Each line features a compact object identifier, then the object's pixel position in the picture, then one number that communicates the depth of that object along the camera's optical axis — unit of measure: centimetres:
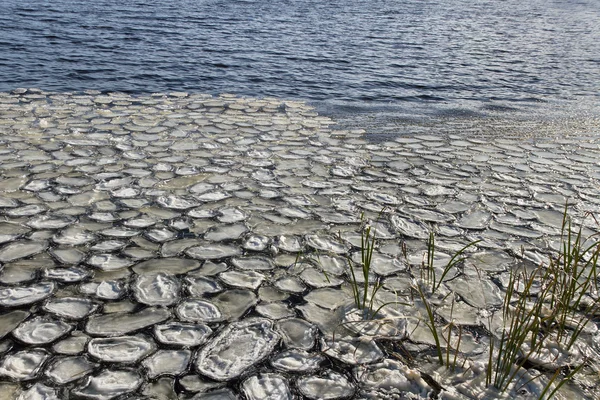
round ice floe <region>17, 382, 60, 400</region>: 205
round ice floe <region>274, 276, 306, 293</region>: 285
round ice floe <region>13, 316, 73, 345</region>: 237
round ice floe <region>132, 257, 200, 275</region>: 295
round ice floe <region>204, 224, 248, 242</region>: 336
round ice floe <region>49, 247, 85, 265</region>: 300
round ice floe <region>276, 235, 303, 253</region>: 327
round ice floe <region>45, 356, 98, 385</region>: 215
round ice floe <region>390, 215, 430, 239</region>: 354
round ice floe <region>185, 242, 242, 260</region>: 314
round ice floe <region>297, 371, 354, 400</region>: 214
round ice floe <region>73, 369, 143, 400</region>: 208
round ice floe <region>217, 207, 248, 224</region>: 360
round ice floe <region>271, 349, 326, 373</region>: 228
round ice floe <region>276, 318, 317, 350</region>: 243
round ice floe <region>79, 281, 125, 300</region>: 271
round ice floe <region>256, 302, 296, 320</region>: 262
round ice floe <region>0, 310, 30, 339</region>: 241
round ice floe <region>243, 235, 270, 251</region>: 326
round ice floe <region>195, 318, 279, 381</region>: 225
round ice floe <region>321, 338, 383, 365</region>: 235
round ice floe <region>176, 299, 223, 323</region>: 257
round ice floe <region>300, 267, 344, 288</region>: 291
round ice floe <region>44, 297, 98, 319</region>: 254
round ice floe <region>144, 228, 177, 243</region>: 330
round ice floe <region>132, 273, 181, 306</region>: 269
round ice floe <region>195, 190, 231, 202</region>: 394
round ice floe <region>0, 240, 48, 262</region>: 302
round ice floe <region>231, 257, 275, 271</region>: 304
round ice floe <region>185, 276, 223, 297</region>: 278
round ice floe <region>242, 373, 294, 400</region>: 212
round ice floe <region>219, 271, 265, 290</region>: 286
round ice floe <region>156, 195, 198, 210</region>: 378
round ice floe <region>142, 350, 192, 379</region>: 222
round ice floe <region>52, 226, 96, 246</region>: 322
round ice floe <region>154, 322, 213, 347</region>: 240
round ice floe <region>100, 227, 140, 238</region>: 333
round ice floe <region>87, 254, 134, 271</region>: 297
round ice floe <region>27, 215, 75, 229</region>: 339
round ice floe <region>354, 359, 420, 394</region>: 218
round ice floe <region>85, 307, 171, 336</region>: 245
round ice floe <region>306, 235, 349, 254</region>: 328
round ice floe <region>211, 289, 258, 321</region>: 263
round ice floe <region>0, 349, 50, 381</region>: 215
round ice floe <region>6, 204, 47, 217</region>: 354
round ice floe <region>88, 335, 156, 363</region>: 228
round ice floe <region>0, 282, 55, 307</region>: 262
